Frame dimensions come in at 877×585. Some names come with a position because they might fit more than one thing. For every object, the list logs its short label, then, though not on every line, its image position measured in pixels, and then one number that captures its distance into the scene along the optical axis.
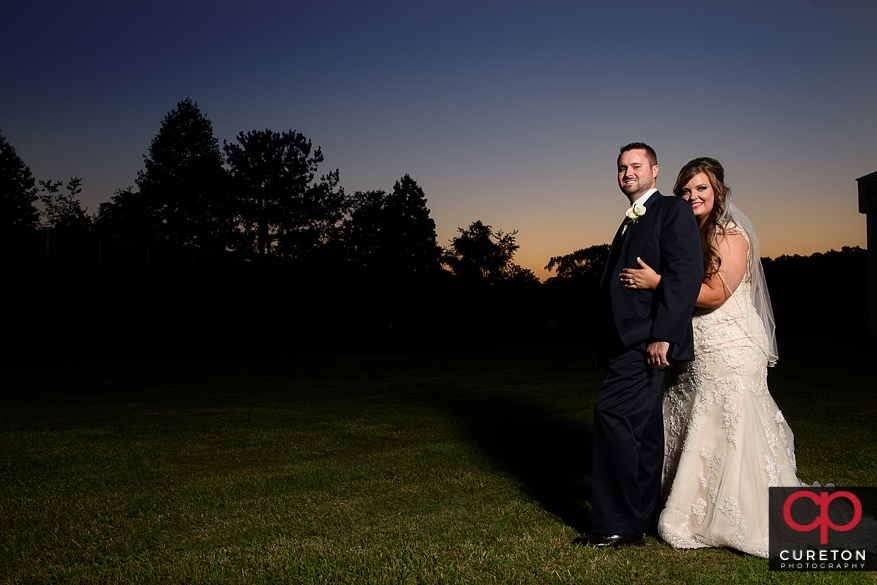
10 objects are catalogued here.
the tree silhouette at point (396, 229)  77.25
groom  3.60
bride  3.70
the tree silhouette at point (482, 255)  93.62
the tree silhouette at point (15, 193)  48.72
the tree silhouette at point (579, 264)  94.38
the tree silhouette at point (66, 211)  54.86
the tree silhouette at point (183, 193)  56.34
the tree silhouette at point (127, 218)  54.97
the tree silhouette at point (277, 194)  57.81
